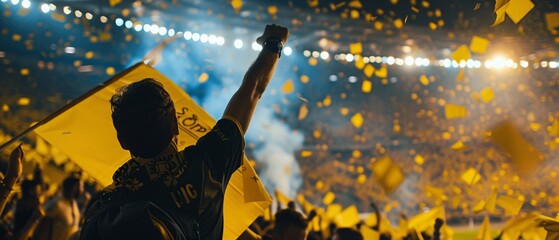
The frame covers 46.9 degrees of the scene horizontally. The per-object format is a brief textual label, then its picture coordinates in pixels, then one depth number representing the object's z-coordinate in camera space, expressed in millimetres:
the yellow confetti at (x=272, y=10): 12231
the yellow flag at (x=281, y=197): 5955
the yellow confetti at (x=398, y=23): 13789
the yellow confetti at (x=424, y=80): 19922
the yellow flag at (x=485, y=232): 4063
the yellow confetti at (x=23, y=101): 15716
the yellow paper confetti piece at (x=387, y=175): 7198
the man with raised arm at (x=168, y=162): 1537
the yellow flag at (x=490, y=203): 4387
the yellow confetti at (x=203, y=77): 17555
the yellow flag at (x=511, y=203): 4383
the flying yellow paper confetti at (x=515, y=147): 4941
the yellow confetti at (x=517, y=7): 4066
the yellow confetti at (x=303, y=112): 20181
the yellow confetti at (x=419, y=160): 19562
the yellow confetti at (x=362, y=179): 19097
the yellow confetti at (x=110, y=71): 16594
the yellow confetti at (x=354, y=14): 12980
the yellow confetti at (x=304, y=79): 18688
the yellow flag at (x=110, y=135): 2334
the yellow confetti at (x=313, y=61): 18322
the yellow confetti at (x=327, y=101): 20031
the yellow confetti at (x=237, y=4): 11836
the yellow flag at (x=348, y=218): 6896
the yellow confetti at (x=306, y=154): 19547
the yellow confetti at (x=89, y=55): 16469
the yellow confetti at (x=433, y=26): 13214
